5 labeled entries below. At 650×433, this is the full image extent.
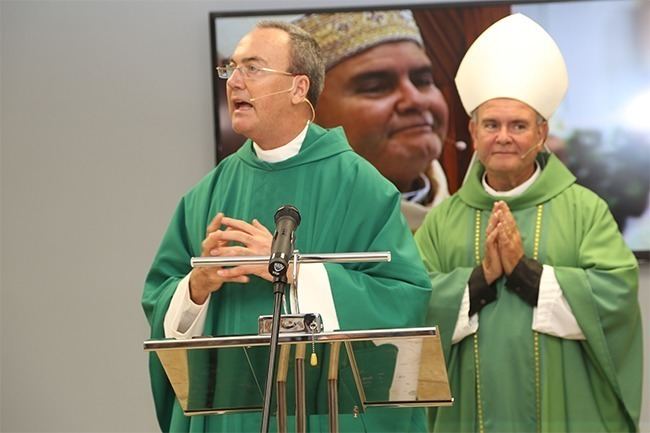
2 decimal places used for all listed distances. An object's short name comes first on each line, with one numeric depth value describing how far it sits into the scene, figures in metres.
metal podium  5.64
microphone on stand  5.46
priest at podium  7.97
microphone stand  5.07
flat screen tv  11.58
